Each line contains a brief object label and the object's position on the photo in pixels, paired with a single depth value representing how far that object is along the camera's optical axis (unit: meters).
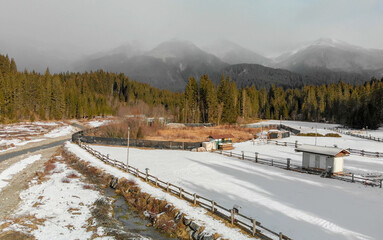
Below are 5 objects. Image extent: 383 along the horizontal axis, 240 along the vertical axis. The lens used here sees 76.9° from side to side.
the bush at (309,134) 64.21
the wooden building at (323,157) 26.28
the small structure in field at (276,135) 59.84
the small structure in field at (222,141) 47.69
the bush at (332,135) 62.36
